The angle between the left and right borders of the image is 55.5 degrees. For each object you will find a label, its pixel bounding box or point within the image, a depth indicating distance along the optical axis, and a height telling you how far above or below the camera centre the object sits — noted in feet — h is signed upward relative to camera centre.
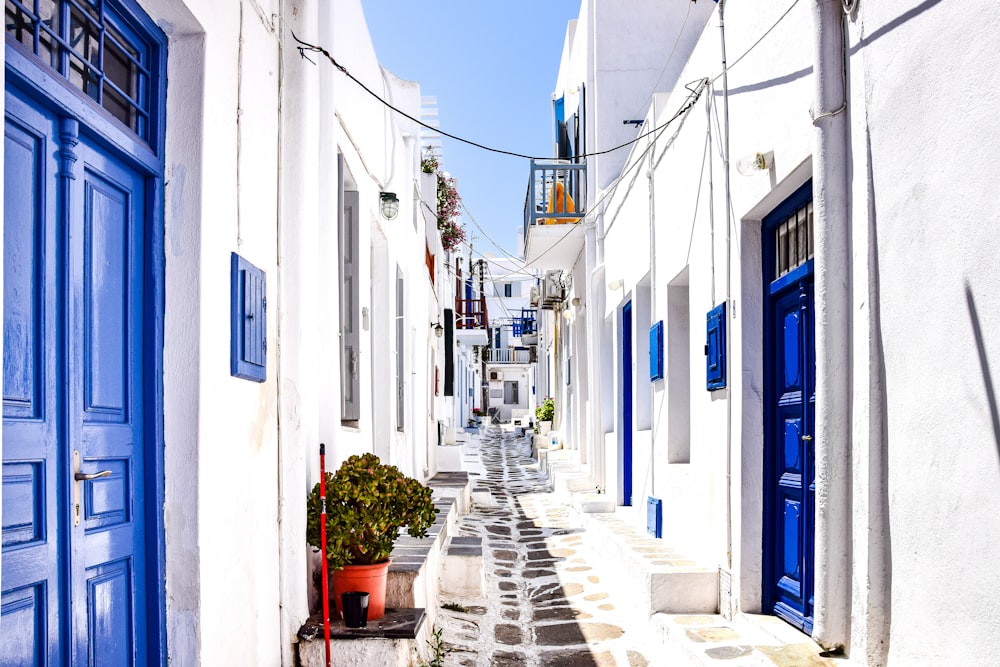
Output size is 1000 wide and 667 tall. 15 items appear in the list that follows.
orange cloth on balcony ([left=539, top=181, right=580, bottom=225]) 44.37 +8.17
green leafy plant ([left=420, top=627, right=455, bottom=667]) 18.03 -5.43
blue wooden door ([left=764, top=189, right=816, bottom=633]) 16.10 -0.82
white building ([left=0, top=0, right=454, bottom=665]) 8.93 +0.58
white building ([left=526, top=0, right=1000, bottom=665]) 10.36 +0.76
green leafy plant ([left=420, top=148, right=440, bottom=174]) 50.26 +11.11
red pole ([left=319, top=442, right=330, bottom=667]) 14.33 -2.47
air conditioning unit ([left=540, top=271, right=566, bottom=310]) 66.85 +5.97
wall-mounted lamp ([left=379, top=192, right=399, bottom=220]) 27.04 +4.84
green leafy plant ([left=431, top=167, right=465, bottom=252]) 58.44 +10.13
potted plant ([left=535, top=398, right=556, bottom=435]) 75.92 -3.50
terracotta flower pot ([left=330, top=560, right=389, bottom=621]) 15.97 -3.50
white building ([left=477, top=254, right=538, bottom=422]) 171.63 +1.86
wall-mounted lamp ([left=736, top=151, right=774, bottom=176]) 16.70 +3.67
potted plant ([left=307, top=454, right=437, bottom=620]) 15.80 -2.50
